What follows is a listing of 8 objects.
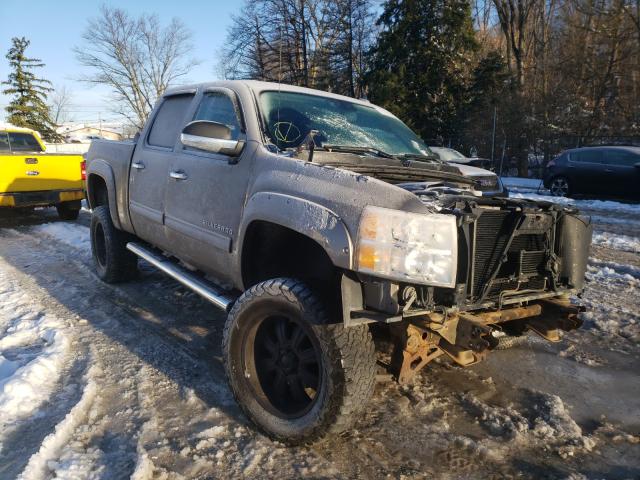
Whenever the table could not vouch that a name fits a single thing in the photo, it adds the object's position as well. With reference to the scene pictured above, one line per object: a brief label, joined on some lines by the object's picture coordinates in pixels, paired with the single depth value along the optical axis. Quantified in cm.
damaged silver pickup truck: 234
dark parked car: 1282
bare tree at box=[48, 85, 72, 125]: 6619
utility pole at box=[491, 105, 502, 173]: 2135
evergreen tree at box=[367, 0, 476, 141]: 2441
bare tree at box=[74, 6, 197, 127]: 3931
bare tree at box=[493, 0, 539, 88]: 2809
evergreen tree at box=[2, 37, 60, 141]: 3991
